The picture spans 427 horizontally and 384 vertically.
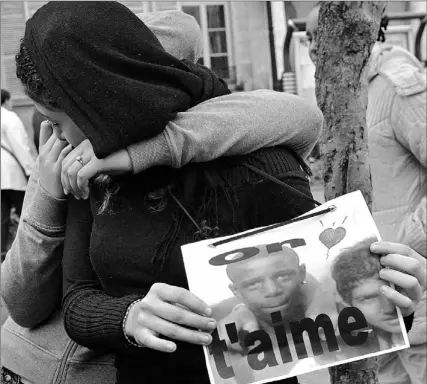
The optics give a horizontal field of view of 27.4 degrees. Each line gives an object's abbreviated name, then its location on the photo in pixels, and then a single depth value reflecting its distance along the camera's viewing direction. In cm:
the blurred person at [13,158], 698
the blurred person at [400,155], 326
